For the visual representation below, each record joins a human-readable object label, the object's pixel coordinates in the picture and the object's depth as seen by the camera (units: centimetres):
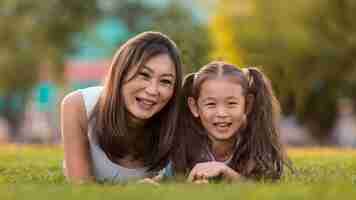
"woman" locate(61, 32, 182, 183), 628
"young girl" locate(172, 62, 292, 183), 647
